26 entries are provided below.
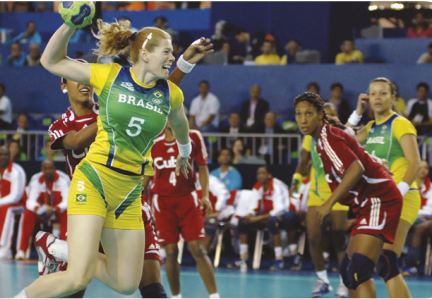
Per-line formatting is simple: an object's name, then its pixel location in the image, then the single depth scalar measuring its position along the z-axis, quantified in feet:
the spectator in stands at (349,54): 56.59
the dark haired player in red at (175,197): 34.35
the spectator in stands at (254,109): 54.90
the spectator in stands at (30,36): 68.18
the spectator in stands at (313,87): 52.40
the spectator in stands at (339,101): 52.60
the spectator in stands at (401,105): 52.18
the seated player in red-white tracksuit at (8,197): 50.96
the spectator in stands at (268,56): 58.90
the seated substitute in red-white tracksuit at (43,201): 50.49
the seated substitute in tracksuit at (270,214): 48.29
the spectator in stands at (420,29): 60.29
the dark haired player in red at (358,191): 25.31
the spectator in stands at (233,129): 53.72
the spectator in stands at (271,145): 52.75
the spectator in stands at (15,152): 54.19
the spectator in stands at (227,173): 50.10
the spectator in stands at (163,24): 62.19
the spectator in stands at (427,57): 54.89
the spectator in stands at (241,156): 52.06
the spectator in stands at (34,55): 62.85
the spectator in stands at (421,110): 51.31
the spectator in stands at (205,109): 56.13
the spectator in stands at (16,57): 64.44
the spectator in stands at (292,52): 58.95
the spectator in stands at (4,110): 59.21
